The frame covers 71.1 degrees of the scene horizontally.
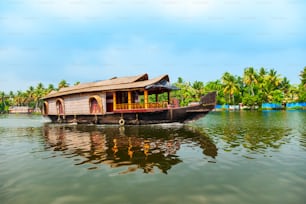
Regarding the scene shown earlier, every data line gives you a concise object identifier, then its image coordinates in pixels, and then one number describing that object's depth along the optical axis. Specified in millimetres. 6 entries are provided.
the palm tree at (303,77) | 47909
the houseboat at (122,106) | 15961
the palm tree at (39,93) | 72781
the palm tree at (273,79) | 52469
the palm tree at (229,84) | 51962
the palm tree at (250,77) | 52375
